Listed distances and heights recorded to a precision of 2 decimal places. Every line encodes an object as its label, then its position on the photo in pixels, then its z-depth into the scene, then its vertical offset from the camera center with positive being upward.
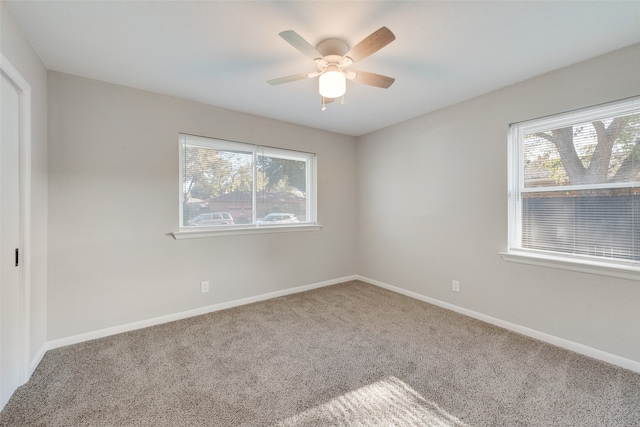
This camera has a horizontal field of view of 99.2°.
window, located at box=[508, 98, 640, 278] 2.06 +0.22
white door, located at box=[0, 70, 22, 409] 1.63 -0.16
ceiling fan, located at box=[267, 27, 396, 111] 1.80 +1.03
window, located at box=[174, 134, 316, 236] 3.02 +0.34
